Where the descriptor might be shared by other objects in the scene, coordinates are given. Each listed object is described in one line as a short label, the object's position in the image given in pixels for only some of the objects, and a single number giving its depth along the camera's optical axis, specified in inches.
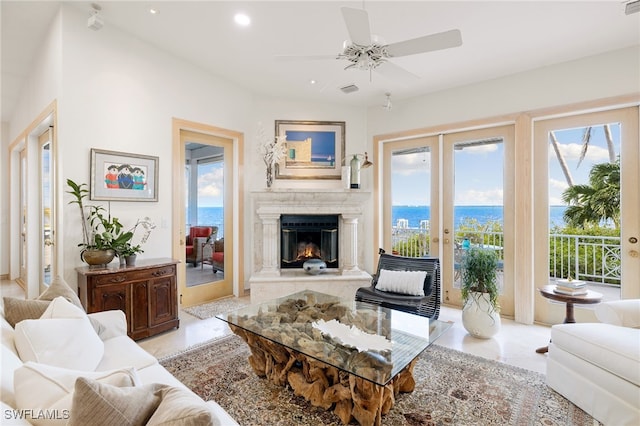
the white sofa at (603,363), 68.8
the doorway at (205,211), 157.2
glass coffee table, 67.1
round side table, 105.1
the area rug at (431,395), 74.9
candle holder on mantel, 182.9
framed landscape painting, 186.9
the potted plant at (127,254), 119.0
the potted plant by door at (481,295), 122.4
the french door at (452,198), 154.9
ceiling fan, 74.5
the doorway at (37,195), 150.8
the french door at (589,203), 124.1
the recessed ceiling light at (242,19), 110.9
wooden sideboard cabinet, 108.3
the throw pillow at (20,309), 66.0
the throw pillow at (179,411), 29.5
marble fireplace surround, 167.9
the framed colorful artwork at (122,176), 120.9
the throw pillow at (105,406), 30.4
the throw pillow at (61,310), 64.4
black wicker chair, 124.5
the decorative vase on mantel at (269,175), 175.6
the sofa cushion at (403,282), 129.6
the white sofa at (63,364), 35.9
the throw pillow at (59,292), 74.0
